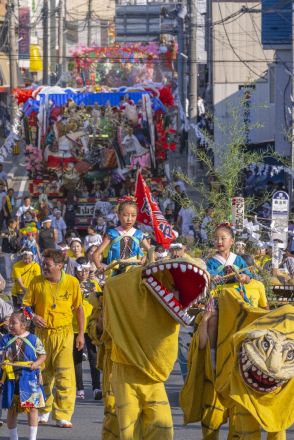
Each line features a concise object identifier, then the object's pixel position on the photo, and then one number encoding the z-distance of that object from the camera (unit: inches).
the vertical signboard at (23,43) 2760.8
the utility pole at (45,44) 2268.9
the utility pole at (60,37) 2613.2
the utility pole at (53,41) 3584.6
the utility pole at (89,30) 3452.3
